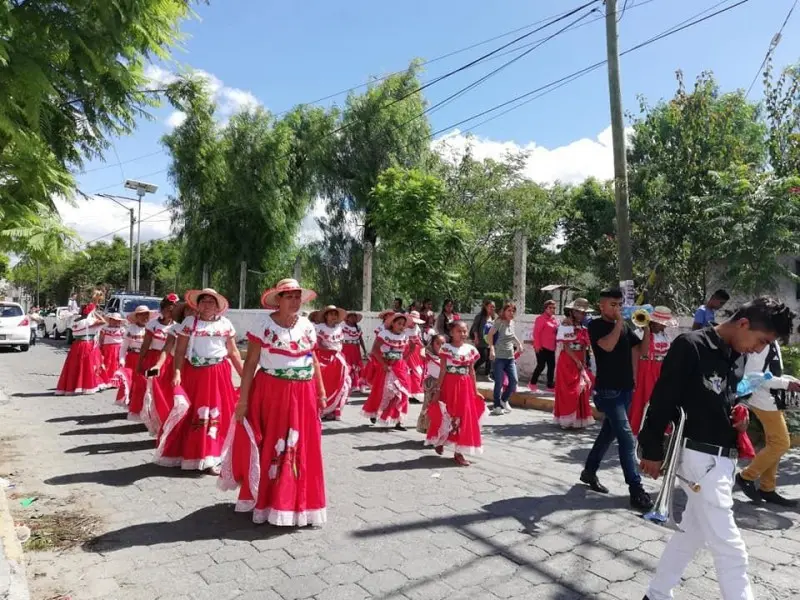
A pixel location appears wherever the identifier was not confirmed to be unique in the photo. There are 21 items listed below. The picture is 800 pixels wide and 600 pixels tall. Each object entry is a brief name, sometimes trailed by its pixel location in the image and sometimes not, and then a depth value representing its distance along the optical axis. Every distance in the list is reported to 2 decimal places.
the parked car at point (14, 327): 21.08
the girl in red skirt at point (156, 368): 7.23
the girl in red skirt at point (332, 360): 9.50
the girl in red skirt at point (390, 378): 9.05
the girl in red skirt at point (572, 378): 9.37
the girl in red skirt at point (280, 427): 4.77
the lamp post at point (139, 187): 34.16
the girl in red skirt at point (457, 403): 7.03
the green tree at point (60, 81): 3.50
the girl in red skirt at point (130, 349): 10.25
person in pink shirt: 12.60
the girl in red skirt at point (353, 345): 11.88
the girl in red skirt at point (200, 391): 6.38
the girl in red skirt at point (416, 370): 11.08
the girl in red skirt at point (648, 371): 8.43
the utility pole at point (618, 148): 10.02
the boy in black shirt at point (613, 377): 5.73
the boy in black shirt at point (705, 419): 3.27
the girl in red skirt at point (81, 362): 11.87
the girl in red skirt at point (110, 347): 12.51
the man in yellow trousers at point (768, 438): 5.78
